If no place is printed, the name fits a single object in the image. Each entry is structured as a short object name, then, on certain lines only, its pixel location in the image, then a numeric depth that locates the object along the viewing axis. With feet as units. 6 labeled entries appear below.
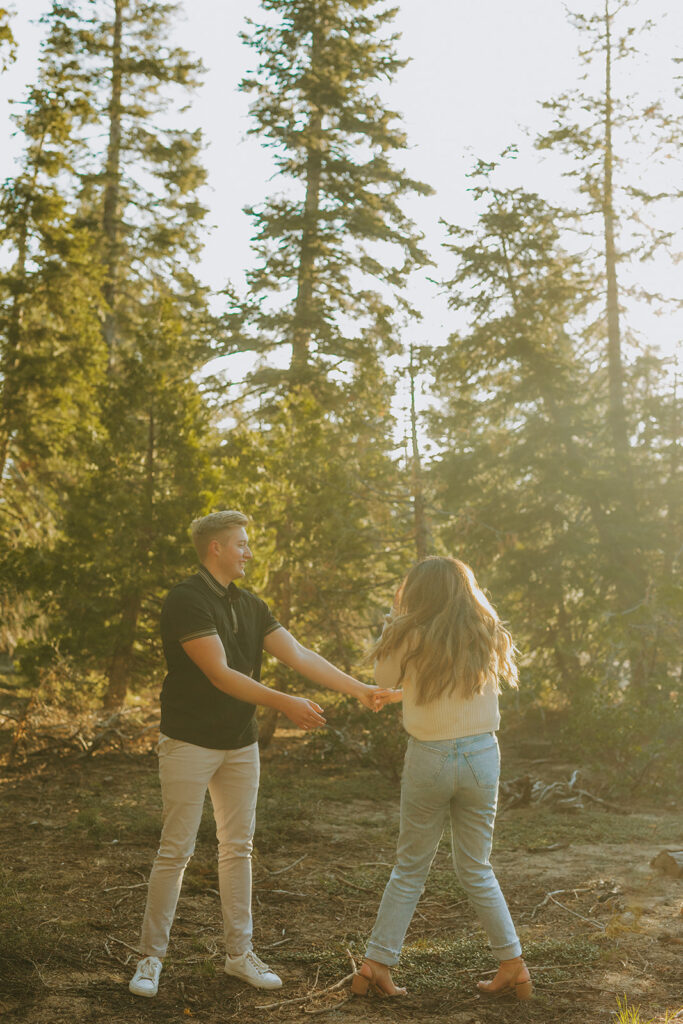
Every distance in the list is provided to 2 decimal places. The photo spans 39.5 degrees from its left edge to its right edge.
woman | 13.89
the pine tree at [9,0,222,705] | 39.63
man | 14.23
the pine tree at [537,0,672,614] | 63.87
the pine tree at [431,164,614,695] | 57.88
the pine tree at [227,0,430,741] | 64.08
